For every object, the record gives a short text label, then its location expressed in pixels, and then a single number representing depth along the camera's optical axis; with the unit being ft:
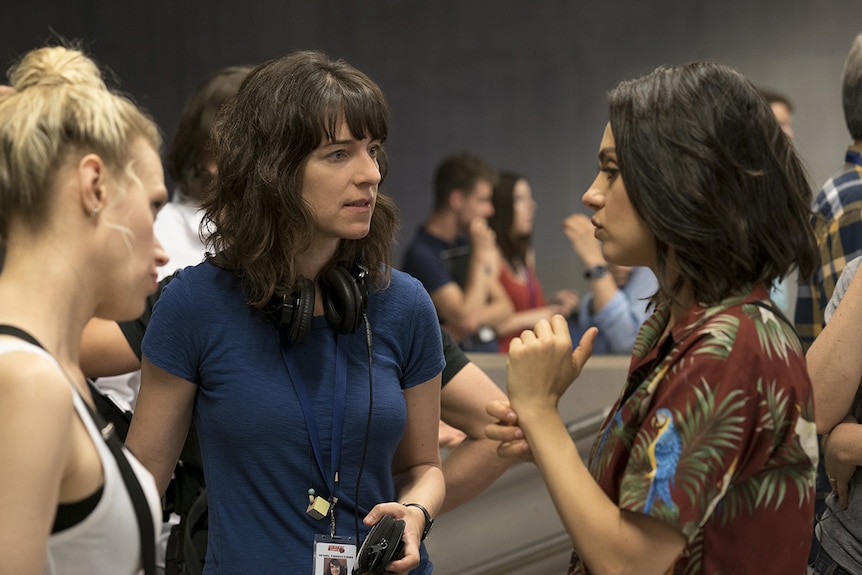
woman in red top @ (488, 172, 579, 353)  17.92
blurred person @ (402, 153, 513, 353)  17.47
